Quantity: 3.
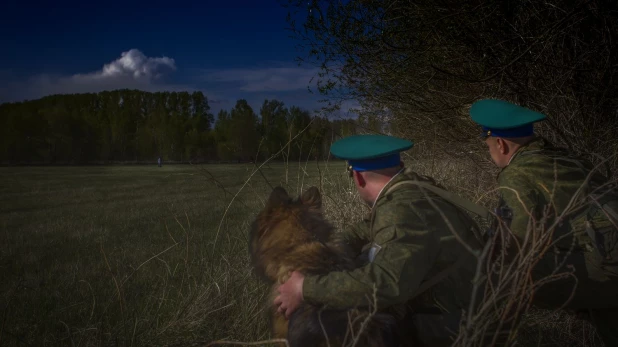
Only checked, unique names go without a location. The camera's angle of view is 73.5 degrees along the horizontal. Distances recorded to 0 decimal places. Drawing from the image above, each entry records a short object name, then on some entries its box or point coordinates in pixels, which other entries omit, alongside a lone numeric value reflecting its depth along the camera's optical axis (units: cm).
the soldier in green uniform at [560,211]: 280
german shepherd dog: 226
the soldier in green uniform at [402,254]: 214
